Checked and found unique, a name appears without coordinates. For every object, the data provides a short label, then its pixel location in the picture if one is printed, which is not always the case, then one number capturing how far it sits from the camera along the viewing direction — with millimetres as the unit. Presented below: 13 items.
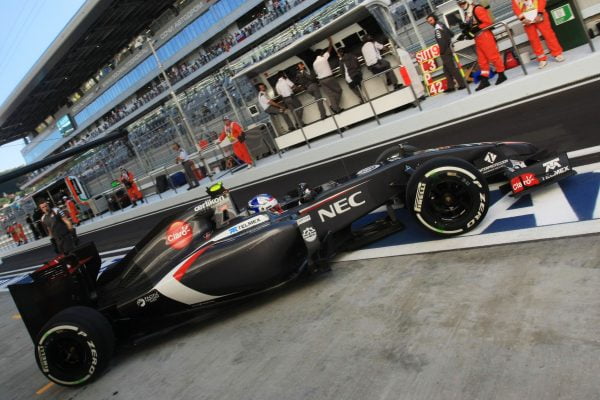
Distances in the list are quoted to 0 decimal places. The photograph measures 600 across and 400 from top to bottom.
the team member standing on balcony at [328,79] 13047
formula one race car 4461
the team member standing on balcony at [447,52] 10070
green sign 9203
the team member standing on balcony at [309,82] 13484
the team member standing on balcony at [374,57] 12078
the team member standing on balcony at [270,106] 14484
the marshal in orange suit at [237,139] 15195
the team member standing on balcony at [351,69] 12445
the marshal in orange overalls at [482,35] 8766
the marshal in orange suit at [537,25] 8008
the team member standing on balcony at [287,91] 13859
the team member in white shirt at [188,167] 17125
